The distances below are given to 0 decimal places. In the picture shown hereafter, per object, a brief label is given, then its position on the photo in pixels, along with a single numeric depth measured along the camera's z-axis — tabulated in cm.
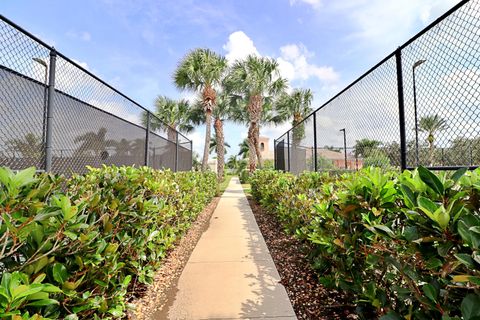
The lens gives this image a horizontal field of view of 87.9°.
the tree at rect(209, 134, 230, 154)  3961
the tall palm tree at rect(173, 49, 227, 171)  1389
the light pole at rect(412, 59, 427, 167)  249
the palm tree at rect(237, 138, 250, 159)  4324
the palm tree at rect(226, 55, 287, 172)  1520
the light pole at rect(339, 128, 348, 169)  465
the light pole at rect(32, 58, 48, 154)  242
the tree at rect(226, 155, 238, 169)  5029
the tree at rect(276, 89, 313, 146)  2077
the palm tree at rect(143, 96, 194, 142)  2098
